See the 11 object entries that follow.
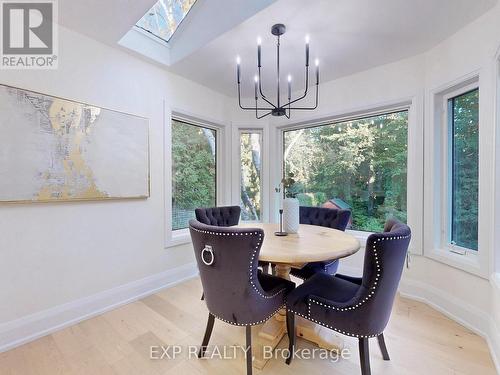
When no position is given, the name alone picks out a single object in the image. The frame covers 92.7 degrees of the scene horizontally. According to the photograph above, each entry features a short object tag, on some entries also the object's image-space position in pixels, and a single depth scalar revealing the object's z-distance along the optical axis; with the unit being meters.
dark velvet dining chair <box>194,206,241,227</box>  2.33
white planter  1.96
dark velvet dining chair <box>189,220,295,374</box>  1.26
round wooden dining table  1.38
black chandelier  1.79
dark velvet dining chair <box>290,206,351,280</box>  2.05
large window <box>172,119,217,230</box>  3.00
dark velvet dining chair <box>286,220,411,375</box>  1.19
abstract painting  1.71
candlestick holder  1.88
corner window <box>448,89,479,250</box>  2.07
